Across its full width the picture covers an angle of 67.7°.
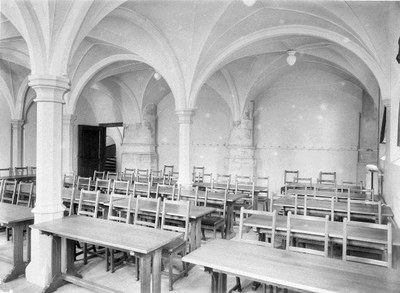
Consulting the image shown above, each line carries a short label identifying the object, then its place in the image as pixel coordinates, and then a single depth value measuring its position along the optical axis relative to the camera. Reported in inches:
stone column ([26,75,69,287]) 155.3
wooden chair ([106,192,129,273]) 168.9
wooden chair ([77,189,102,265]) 178.5
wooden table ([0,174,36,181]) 352.5
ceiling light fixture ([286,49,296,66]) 311.0
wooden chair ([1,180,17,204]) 228.7
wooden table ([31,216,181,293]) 121.3
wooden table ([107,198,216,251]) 175.2
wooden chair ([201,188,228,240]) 204.5
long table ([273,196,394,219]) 189.9
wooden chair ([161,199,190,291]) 147.4
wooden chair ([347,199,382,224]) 164.6
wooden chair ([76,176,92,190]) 292.0
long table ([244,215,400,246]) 133.0
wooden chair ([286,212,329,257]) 120.7
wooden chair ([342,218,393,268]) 111.1
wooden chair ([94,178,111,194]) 276.2
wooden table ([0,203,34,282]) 158.6
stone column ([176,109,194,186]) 316.8
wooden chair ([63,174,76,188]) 320.2
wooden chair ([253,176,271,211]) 298.8
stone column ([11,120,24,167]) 450.6
